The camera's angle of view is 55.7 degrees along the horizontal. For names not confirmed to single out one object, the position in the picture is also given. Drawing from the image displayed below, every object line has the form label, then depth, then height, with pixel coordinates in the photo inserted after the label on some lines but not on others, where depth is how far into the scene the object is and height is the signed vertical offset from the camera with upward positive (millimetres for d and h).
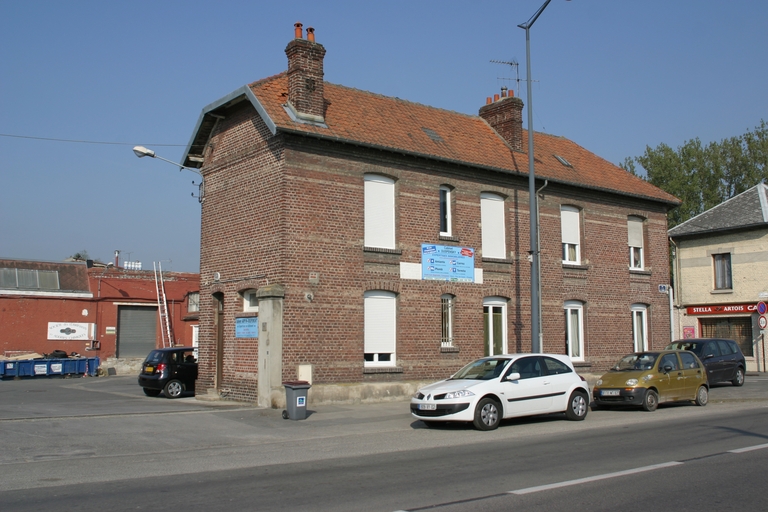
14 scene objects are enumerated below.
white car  13797 -1120
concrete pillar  17766 -255
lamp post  18781 +2426
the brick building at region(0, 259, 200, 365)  38438 +1590
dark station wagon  22953 -738
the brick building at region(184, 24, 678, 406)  18719 +2688
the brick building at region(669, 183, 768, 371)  34719 +3135
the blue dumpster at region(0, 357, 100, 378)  33750 -1399
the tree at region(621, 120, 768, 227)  51406 +11571
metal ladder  41719 +1541
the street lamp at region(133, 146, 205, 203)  20766 +5275
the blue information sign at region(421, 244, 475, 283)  21188 +2159
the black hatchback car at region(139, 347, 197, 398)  22034 -1067
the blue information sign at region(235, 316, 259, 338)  19234 +263
